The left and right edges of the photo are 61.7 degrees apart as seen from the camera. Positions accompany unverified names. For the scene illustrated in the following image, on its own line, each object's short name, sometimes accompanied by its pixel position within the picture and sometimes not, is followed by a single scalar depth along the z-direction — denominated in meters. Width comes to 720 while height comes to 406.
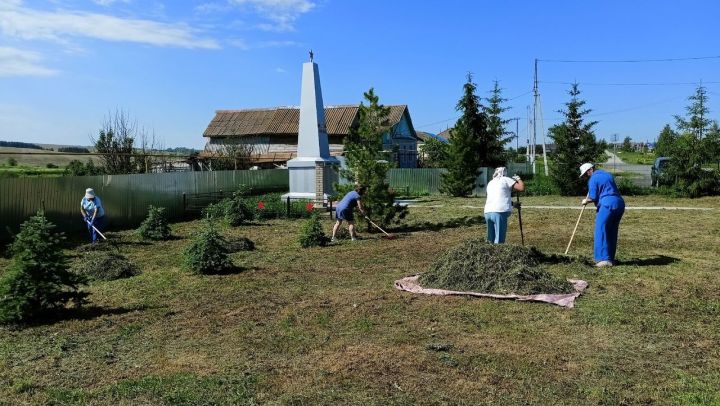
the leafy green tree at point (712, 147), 22.61
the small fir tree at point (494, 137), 31.70
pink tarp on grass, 6.80
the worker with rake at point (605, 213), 8.83
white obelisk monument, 17.97
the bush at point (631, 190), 24.70
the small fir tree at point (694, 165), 22.42
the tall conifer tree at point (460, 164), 26.03
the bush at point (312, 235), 11.92
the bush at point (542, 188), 25.95
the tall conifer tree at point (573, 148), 25.05
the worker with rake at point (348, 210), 12.70
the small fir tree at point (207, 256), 9.04
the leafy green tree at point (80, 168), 24.53
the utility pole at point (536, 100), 40.09
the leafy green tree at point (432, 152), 38.70
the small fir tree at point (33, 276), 6.19
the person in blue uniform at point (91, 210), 12.96
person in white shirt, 9.55
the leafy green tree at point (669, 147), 24.17
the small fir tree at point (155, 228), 13.96
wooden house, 38.69
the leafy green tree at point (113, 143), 27.36
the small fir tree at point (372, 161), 13.78
